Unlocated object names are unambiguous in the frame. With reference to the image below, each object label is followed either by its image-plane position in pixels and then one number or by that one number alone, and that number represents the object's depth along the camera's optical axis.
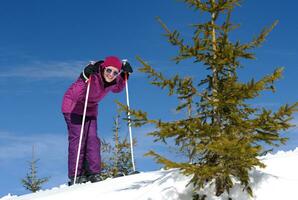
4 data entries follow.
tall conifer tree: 5.49
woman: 10.66
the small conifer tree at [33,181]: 25.91
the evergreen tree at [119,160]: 26.28
